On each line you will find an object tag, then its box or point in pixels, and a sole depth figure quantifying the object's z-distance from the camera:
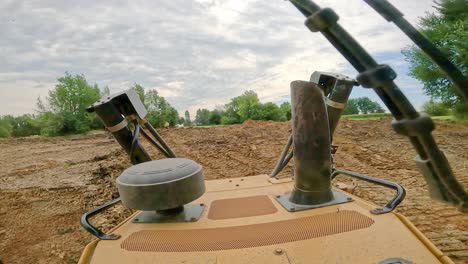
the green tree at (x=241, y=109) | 44.62
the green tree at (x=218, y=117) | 49.47
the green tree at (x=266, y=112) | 40.21
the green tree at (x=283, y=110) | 36.53
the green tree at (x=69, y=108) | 31.09
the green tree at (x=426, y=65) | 12.84
